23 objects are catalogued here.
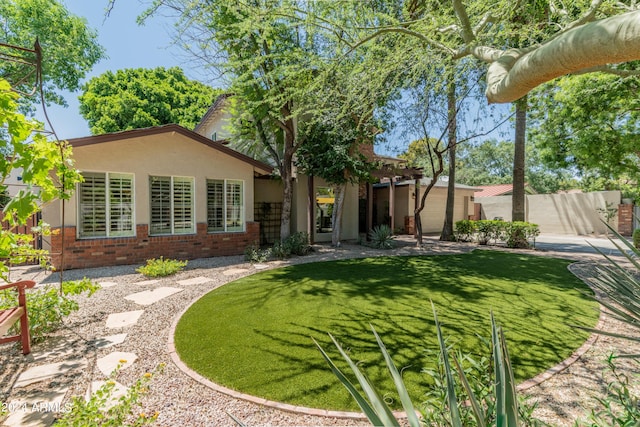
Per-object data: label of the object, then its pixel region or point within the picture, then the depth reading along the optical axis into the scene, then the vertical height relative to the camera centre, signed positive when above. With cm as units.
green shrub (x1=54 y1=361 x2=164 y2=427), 193 -136
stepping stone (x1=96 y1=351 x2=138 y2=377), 339 -178
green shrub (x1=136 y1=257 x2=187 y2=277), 761 -140
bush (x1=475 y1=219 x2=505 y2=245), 1397 -74
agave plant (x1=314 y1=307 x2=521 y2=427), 115 -77
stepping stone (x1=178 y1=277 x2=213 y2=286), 714 -164
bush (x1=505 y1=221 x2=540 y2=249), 1298 -80
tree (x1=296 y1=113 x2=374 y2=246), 1141 +258
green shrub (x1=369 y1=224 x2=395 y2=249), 1298 -106
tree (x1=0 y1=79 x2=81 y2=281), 267 +55
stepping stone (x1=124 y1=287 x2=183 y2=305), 580 -168
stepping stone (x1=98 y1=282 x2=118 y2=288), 674 -162
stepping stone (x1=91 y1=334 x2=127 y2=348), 398 -176
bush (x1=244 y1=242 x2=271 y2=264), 981 -136
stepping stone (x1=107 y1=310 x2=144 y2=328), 468 -173
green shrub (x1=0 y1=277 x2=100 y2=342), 397 -129
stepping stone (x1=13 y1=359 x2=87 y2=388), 313 -178
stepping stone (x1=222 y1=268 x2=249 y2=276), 816 -161
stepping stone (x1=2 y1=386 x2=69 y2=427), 253 -179
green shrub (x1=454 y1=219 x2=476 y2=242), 1529 -79
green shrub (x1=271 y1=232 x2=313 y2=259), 1041 -116
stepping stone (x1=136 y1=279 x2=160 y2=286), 706 -163
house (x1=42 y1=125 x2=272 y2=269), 835 +50
